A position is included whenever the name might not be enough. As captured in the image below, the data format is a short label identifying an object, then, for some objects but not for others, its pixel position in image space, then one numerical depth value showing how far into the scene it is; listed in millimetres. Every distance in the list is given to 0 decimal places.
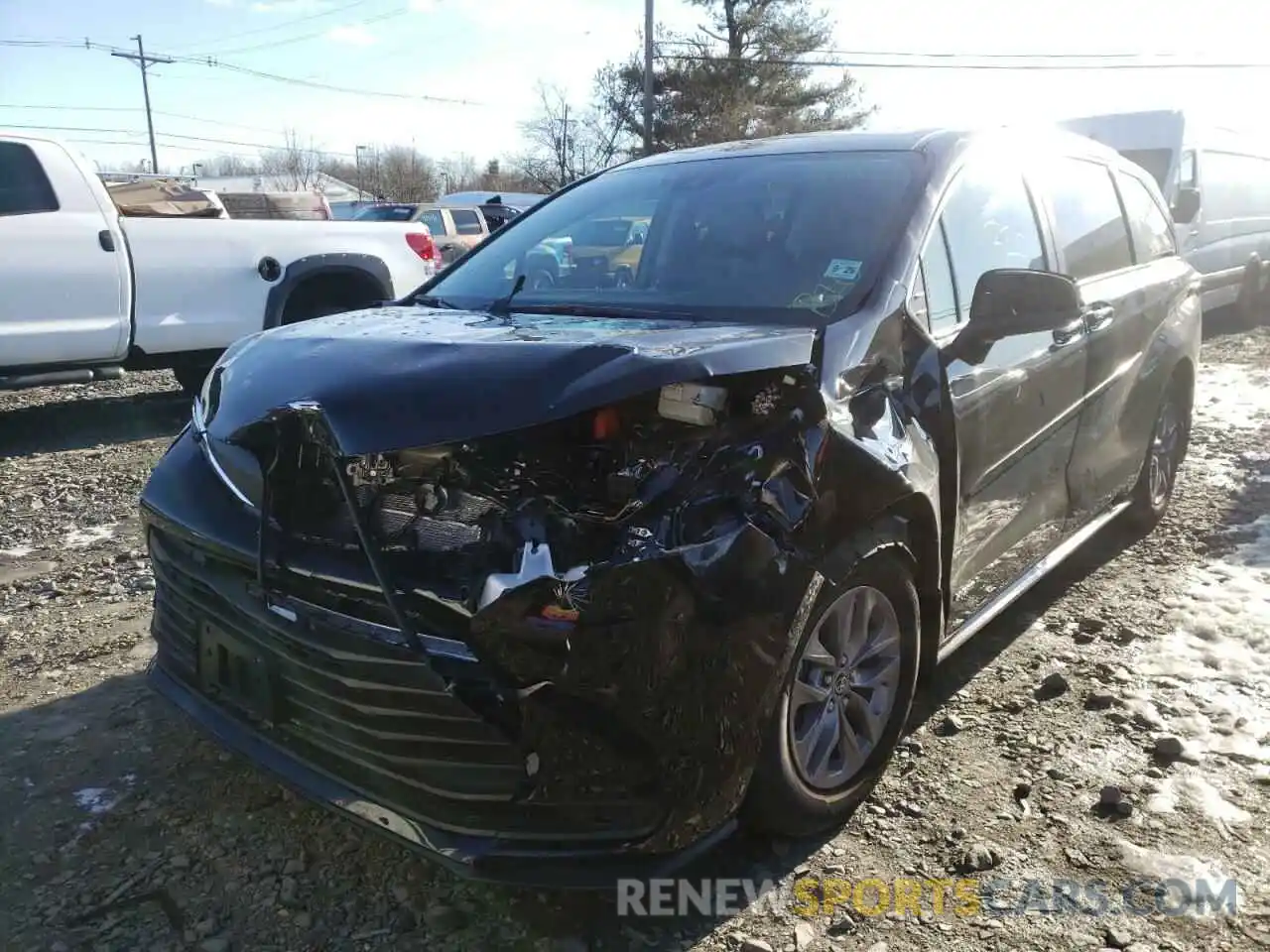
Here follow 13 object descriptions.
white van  10758
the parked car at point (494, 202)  21328
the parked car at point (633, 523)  1965
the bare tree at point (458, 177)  61125
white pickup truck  6297
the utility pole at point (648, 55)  28111
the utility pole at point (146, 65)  41062
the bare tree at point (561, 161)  44125
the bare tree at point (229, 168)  60262
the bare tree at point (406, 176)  57438
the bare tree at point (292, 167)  59406
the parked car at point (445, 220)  17578
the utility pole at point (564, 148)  45219
